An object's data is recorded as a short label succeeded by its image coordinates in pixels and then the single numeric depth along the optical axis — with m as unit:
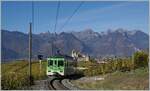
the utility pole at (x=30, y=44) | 21.17
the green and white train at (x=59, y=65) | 24.14
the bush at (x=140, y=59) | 21.94
